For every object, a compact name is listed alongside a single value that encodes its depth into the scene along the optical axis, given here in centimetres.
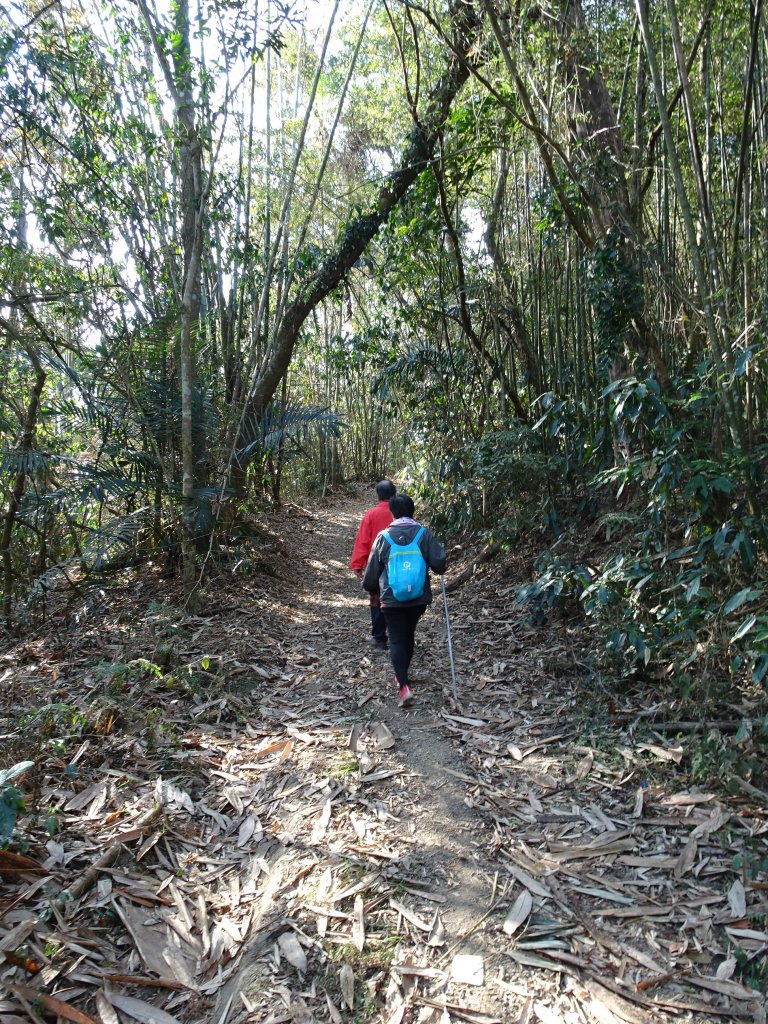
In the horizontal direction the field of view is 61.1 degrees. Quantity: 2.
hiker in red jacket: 515
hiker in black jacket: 407
